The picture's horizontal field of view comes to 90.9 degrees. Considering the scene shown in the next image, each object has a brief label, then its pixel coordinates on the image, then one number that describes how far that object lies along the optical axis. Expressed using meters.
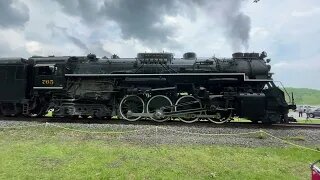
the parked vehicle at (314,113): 21.00
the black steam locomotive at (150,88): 6.93
